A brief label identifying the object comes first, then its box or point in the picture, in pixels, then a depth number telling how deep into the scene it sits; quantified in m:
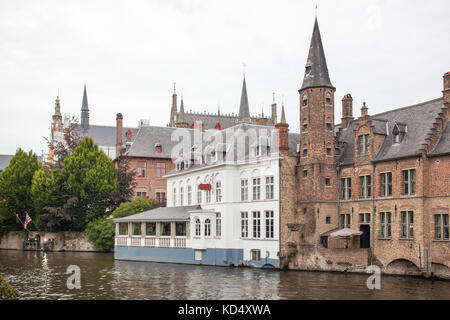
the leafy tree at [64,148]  68.06
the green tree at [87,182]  62.69
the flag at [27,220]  63.69
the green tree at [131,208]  59.09
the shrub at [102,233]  60.56
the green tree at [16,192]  69.62
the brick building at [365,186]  33.78
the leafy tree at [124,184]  65.50
